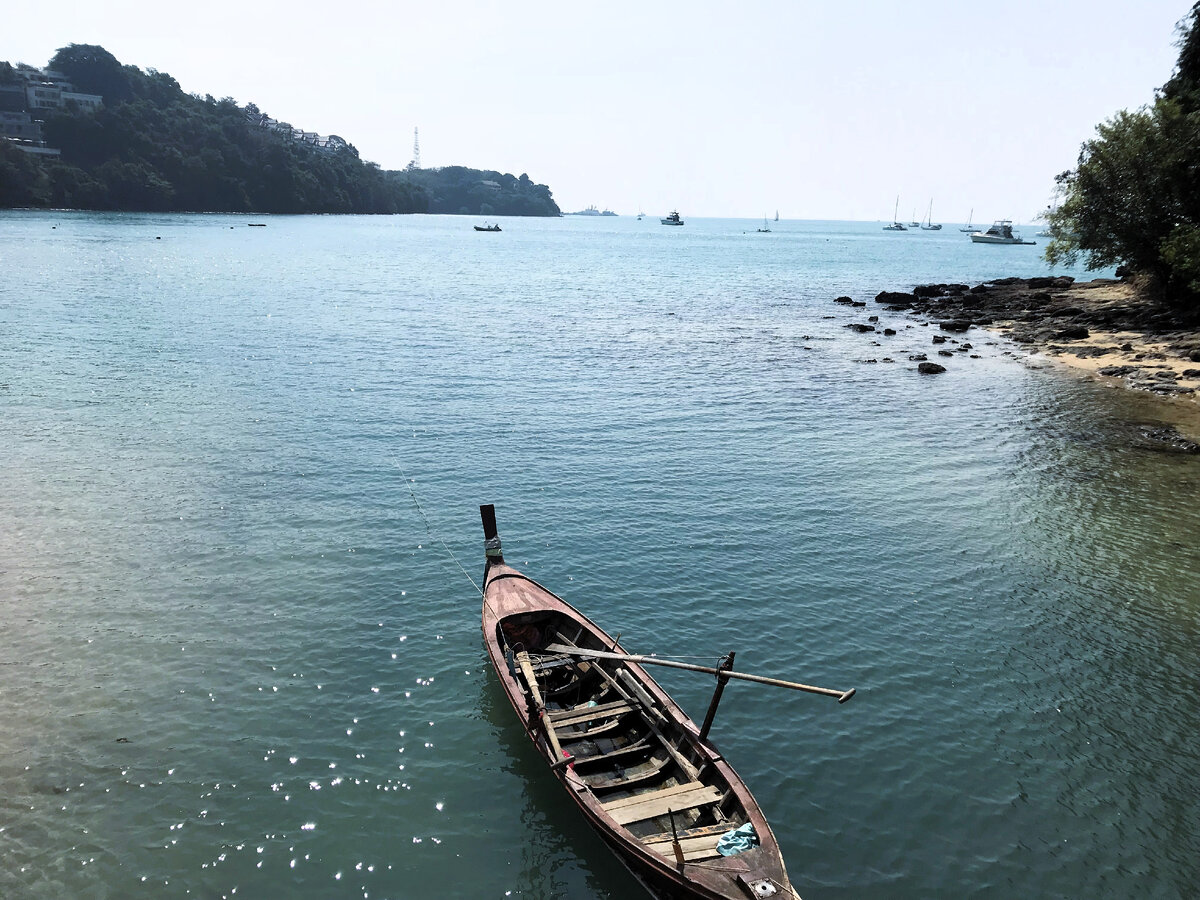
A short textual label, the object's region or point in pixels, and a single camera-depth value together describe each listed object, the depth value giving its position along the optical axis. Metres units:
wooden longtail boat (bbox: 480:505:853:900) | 10.84
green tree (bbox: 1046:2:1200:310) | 51.66
